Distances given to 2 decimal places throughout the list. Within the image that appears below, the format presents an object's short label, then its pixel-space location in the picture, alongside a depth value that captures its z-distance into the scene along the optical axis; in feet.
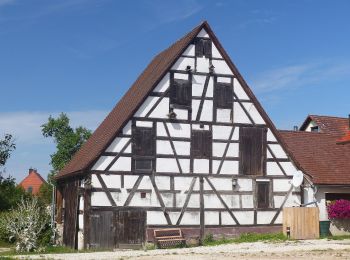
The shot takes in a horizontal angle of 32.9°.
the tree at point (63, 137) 185.06
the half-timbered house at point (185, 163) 88.17
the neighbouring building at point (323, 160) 99.66
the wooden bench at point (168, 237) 87.20
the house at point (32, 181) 280.31
